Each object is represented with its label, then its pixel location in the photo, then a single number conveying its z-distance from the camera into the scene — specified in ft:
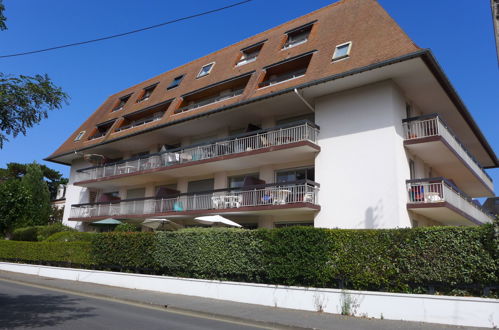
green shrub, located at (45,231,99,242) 71.87
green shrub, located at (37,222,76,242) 82.21
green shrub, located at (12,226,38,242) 87.51
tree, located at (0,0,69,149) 26.55
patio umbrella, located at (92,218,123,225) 73.57
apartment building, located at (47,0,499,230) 49.06
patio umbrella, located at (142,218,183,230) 61.82
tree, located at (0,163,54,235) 91.81
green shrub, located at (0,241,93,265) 63.31
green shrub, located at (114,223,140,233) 68.18
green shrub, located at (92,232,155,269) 53.16
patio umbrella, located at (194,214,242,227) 54.03
